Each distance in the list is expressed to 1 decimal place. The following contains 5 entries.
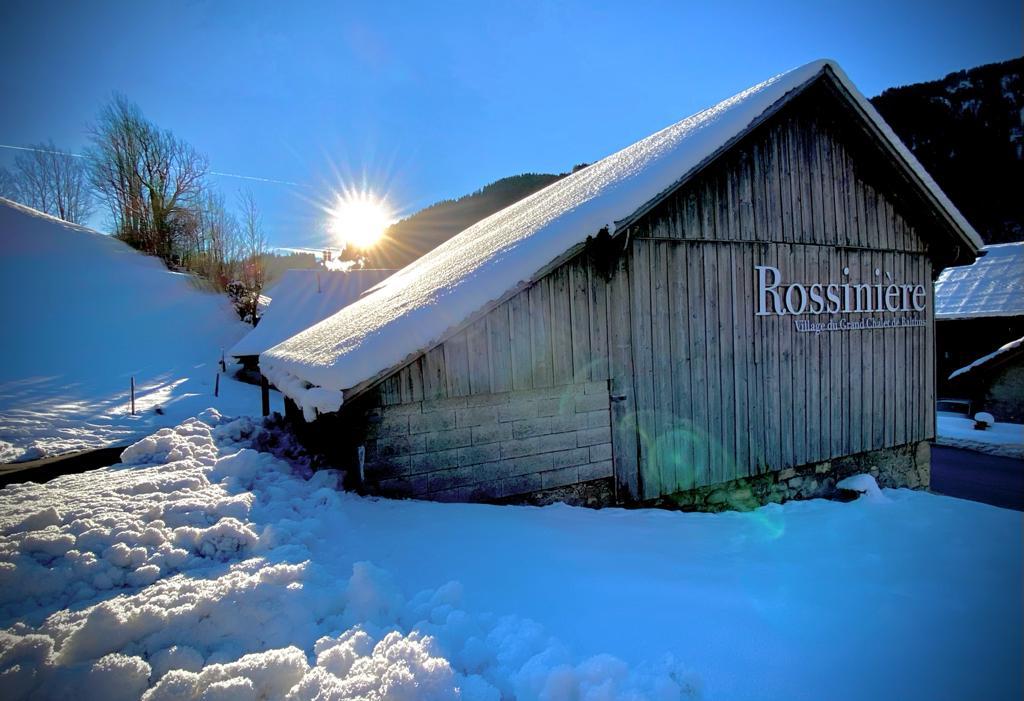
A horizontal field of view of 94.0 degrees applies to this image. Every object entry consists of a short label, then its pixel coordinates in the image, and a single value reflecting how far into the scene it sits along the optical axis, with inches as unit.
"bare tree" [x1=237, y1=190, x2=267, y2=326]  1304.1
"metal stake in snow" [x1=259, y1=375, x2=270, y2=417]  389.1
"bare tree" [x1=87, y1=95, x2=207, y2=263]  1421.0
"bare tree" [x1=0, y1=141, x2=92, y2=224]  1561.3
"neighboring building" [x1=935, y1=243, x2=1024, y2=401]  756.6
